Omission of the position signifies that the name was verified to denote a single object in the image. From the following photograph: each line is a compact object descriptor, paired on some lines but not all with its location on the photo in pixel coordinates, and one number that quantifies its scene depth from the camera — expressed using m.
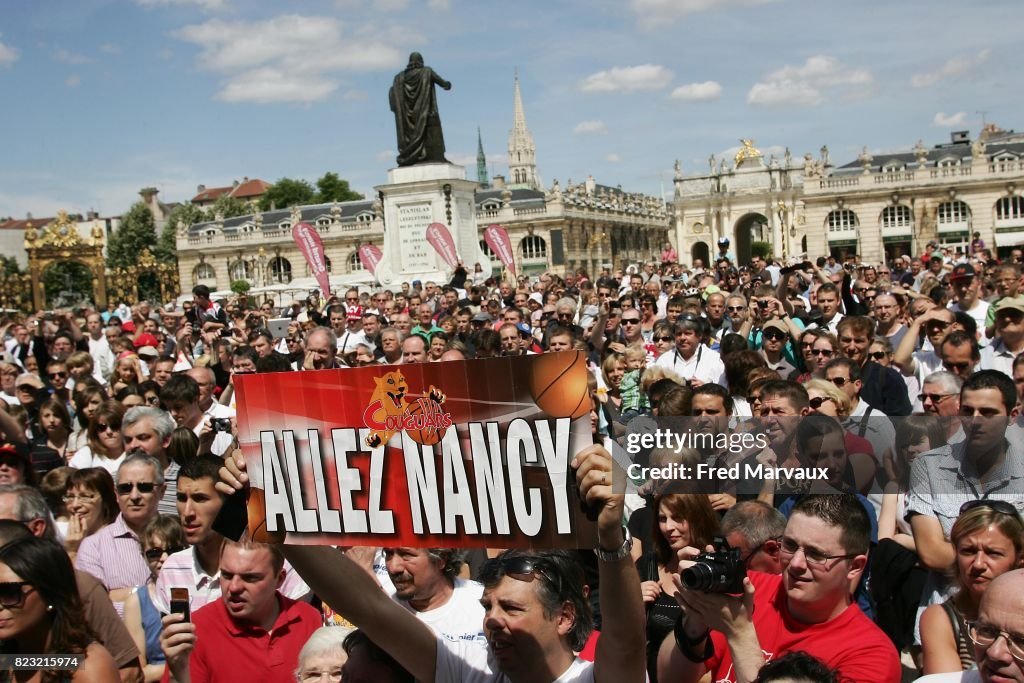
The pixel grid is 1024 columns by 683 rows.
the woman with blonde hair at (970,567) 3.47
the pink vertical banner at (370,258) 26.11
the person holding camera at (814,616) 3.16
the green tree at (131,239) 94.50
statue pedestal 24.73
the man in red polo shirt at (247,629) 3.77
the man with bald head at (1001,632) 2.64
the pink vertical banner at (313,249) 21.00
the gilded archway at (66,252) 44.85
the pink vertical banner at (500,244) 20.73
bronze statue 24.55
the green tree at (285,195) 103.88
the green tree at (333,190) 104.75
